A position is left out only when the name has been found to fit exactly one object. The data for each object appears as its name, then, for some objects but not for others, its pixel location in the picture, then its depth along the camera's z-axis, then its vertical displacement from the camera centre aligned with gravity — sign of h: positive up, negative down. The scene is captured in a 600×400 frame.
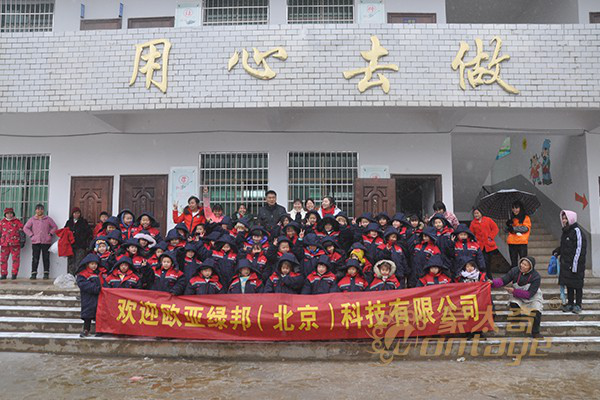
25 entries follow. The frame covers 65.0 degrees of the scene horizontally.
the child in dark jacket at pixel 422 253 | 6.17 -0.10
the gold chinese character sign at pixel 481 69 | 7.48 +2.79
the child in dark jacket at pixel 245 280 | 5.80 -0.44
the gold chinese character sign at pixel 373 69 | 7.49 +2.80
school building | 7.53 +2.44
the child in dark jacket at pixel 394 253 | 6.02 -0.10
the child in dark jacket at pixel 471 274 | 5.89 -0.36
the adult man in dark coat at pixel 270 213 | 7.44 +0.51
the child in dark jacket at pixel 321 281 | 5.70 -0.43
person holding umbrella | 7.37 +0.21
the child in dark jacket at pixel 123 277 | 5.92 -0.40
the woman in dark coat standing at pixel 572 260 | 6.17 -0.20
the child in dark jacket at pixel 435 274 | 5.79 -0.36
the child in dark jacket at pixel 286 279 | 5.69 -0.41
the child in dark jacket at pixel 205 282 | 5.78 -0.45
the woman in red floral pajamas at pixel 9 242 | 8.69 +0.06
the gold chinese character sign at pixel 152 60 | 7.63 +2.99
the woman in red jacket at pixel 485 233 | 7.39 +0.19
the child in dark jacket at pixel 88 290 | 5.76 -0.55
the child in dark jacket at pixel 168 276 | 5.91 -0.39
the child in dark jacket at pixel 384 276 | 5.71 -0.38
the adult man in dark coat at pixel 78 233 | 8.65 +0.22
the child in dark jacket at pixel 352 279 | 5.65 -0.41
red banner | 5.43 -0.81
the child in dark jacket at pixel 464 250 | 6.11 -0.07
